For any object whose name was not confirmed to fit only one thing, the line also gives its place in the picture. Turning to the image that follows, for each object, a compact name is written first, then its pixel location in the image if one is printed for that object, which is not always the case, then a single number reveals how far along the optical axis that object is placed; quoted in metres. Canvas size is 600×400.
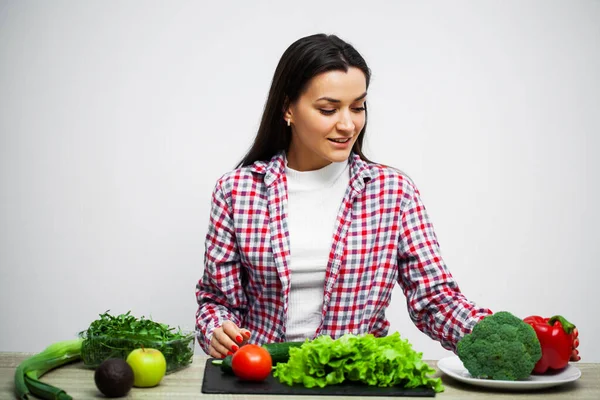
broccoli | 2.21
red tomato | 2.22
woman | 3.03
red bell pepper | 2.31
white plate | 2.19
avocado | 2.06
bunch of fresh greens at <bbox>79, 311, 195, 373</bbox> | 2.35
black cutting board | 2.12
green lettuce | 2.16
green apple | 2.19
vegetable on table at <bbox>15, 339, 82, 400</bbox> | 2.09
